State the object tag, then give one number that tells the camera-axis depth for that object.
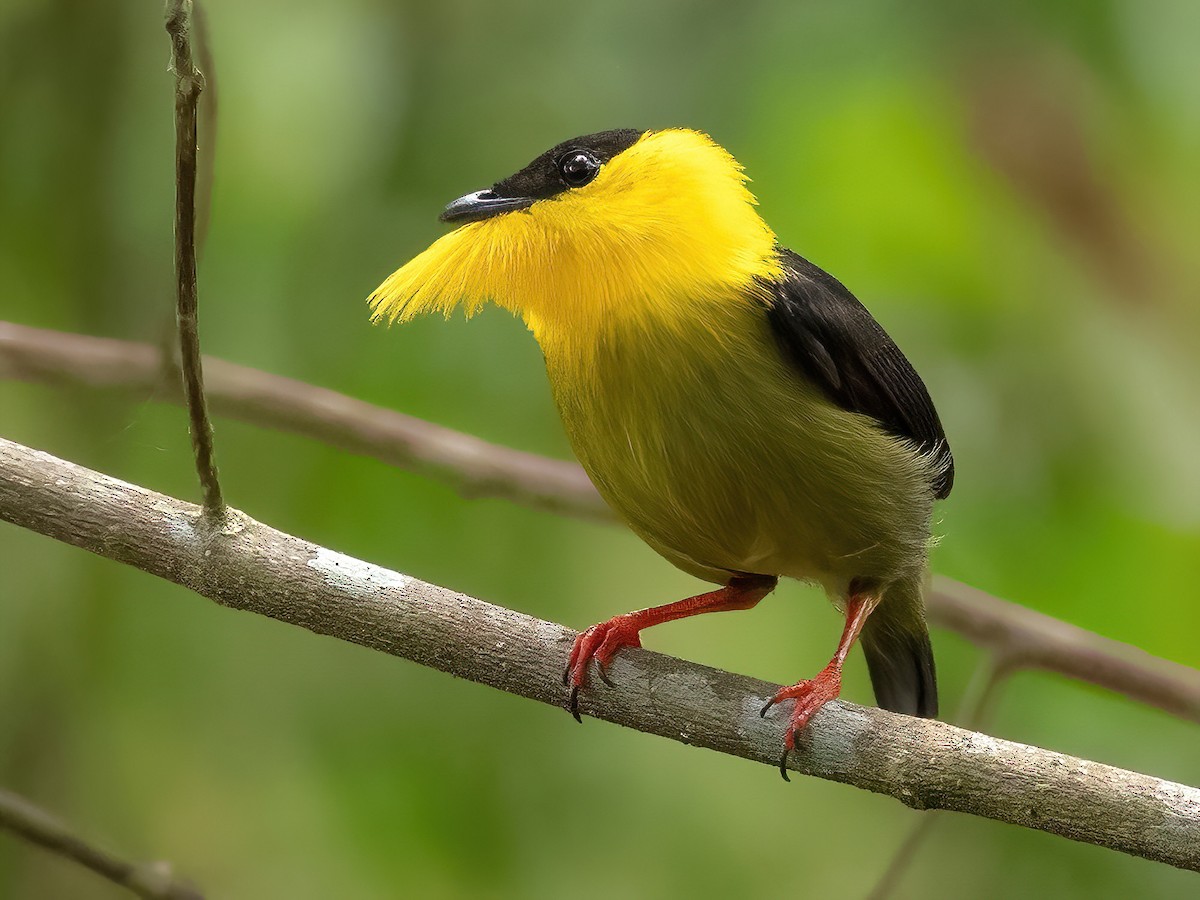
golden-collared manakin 4.76
